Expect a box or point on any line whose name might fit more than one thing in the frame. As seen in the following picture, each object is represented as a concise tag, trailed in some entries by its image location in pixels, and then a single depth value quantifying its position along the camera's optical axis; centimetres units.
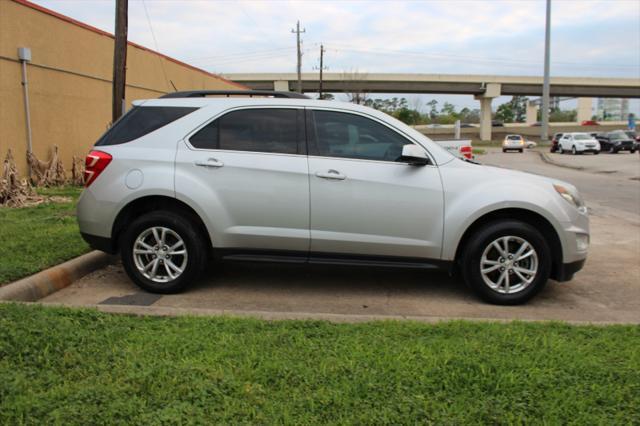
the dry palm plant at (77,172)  1284
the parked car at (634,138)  3950
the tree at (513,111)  14262
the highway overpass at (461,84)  7174
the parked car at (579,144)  3875
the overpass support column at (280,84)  7069
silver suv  474
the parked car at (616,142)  3925
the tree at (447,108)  13500
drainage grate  473
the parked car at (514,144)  4578
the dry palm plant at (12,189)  913
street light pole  4823
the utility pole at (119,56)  955
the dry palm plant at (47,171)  1195
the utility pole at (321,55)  6444
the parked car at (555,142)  4342
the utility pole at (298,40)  5798
